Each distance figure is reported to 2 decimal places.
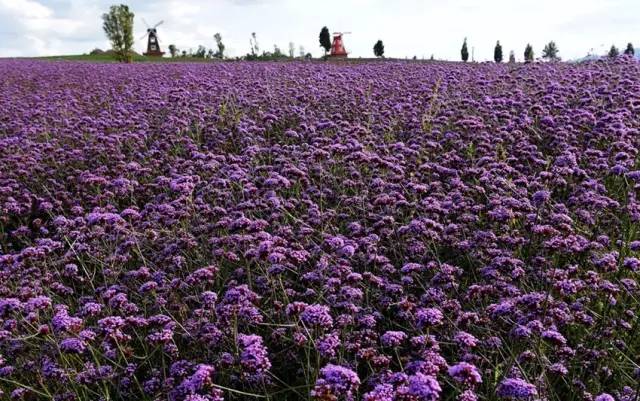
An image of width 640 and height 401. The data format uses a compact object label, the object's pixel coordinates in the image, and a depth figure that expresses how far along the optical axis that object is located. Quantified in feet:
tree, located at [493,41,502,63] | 144.15
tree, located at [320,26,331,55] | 176.76
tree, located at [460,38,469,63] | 160.23
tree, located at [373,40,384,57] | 168.66
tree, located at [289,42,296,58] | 147.84
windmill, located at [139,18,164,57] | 195.49
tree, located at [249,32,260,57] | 120.57
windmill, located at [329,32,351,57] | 156.76
